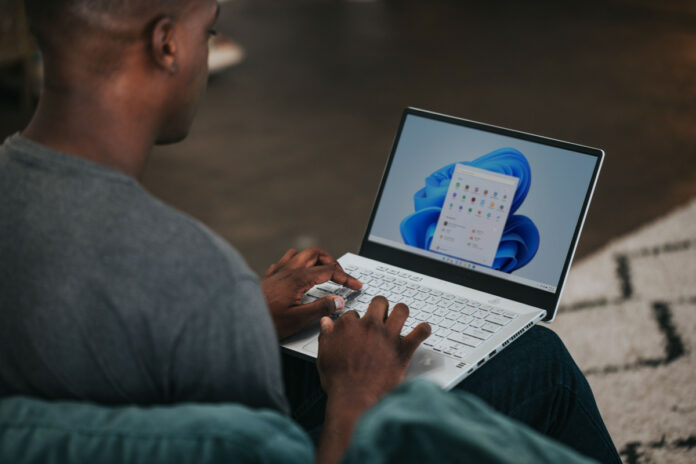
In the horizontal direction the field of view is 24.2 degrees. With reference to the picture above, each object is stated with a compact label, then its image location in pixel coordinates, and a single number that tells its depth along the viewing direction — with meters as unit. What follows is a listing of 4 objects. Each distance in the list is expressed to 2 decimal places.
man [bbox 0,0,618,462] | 1.73
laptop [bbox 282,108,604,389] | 2.21
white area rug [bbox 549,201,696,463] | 2.66
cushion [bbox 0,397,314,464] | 1.60
